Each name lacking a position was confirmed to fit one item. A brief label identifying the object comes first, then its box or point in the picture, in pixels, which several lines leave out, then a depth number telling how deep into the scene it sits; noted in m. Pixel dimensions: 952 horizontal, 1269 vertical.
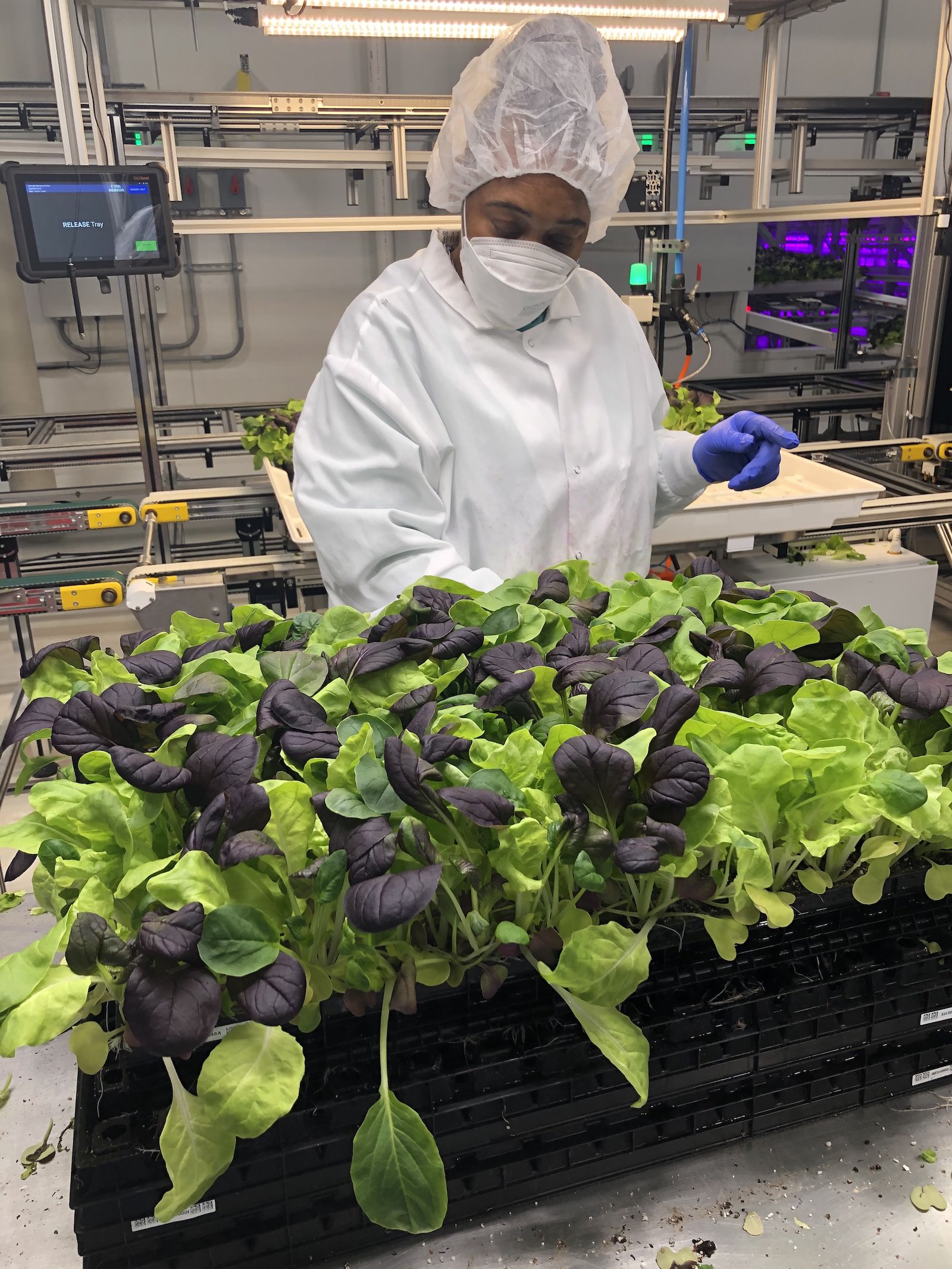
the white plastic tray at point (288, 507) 2.12
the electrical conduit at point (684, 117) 2.31
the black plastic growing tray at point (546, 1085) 0.64
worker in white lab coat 1.39
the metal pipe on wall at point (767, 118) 2.76
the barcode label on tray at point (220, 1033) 0.63
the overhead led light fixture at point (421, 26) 1.77
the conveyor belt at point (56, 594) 1.92
